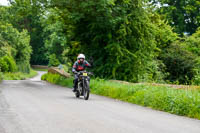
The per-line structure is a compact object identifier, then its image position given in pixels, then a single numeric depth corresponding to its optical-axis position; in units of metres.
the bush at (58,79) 24.93
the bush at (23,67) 61.88
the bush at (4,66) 49.26
